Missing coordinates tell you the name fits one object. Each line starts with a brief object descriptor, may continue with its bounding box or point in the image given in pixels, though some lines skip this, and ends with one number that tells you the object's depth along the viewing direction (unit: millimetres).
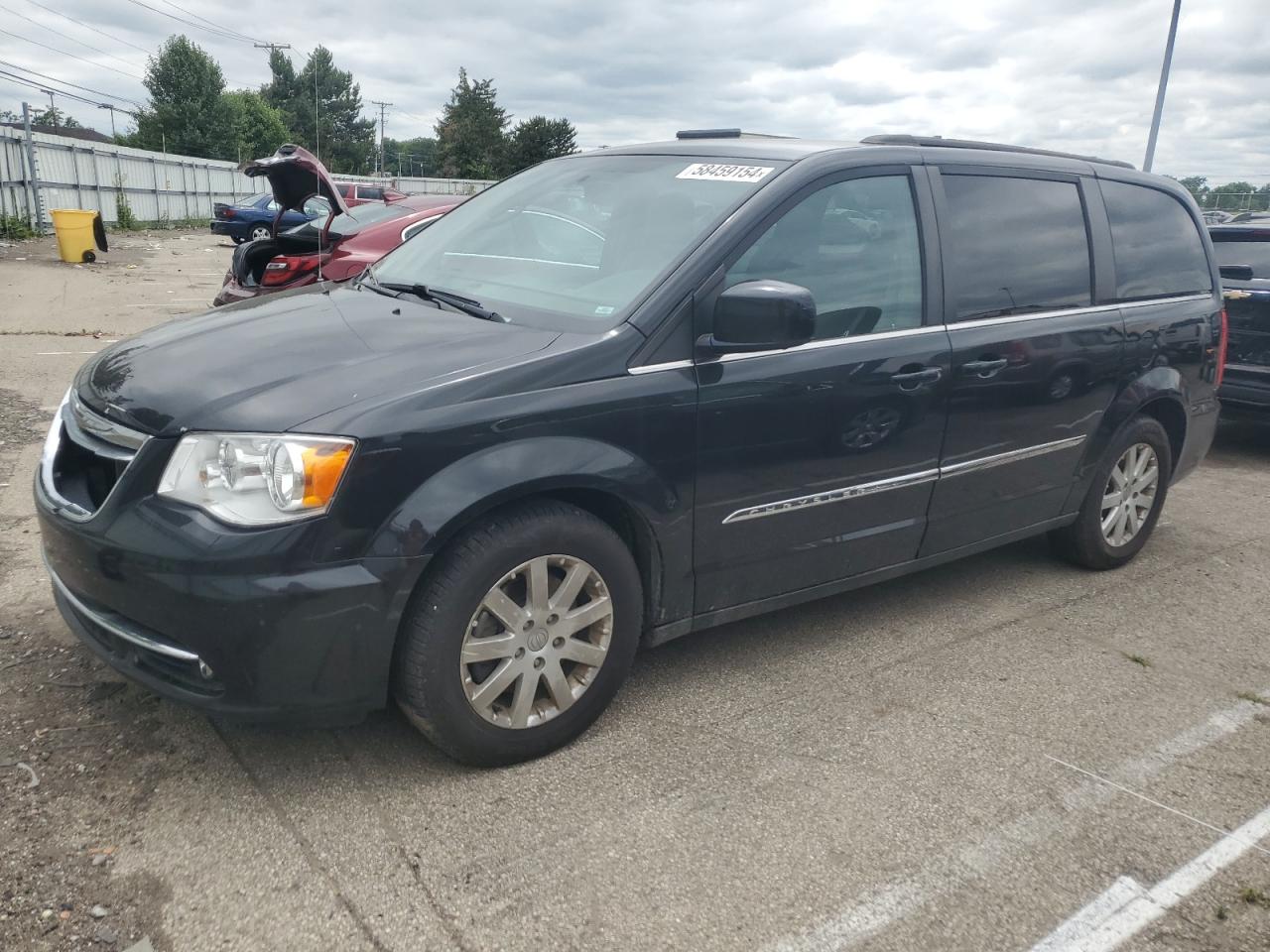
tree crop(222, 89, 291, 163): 73525
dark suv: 7305
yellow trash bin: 17906
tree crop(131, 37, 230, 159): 65938
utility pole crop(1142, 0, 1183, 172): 15968
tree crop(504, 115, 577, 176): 72625
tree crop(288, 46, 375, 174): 101750
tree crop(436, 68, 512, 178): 79562
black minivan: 2555
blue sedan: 25766
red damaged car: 7219
